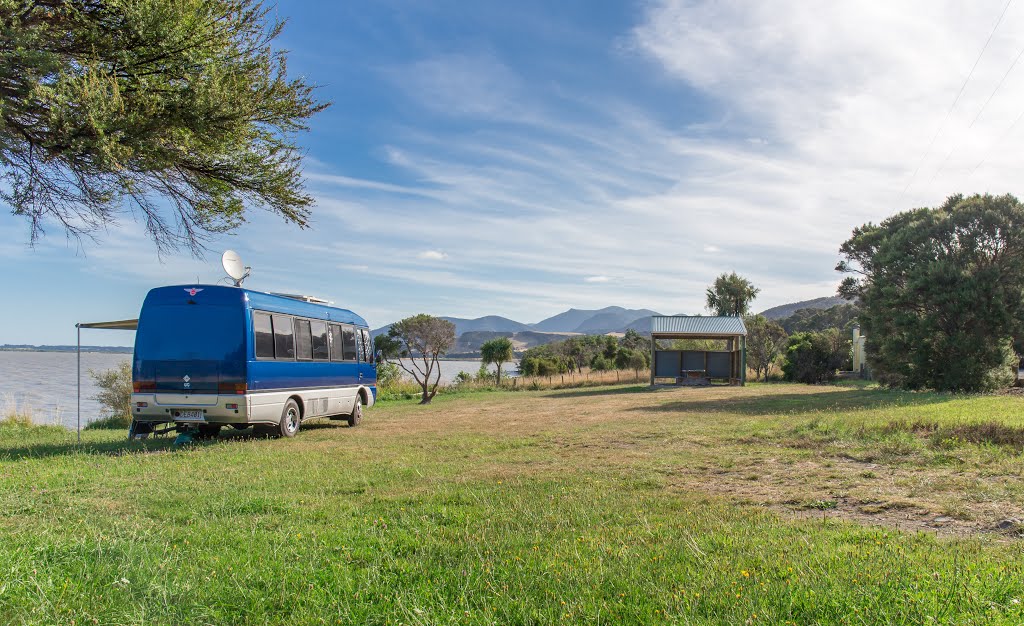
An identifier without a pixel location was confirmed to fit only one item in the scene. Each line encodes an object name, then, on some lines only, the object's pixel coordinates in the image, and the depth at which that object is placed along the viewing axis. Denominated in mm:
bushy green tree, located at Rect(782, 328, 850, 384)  35469
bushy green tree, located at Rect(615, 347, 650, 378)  44281
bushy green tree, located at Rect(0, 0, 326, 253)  7098
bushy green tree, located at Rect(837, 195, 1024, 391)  22328
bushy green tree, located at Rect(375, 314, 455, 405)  28297
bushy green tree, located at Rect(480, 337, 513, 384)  40250
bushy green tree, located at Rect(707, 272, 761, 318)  53938
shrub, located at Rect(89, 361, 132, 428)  26250
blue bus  12070
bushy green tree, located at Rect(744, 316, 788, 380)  41534
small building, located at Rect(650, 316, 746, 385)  33125
